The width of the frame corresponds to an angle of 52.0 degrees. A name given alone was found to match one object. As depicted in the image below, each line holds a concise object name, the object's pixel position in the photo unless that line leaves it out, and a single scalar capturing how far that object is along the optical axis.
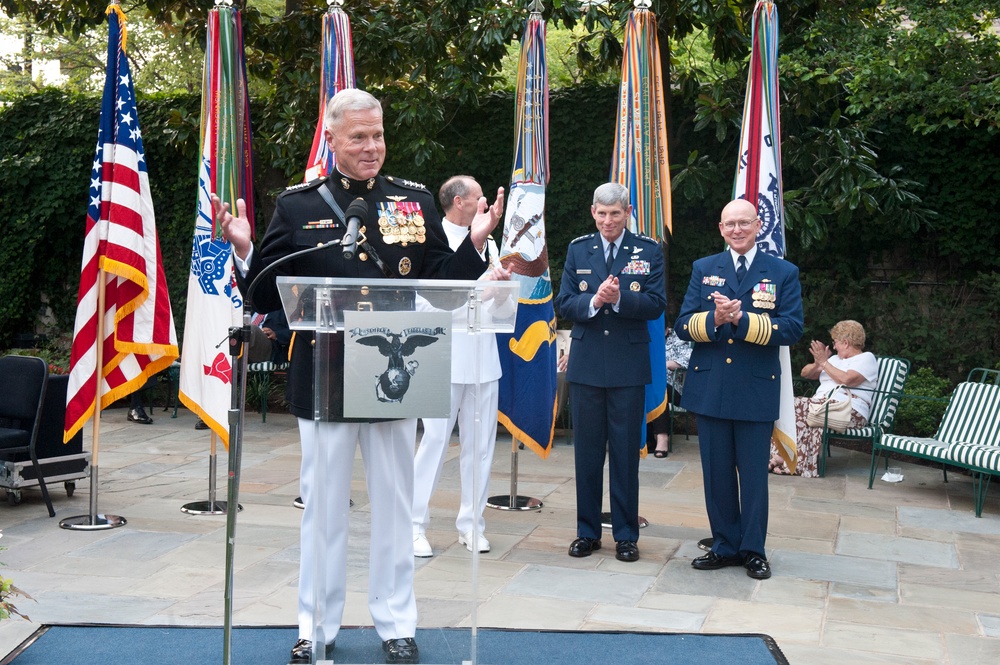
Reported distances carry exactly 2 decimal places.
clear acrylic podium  3.27
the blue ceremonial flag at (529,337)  6.16
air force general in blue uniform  5.31
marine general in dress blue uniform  3.51
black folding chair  6.32
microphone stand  3.08
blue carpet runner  3.79
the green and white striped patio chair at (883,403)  8.06
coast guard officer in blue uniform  5.15
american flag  6.19
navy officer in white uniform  5.30
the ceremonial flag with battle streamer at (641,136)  6.89
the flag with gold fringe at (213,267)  6.46
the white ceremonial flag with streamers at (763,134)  6.47
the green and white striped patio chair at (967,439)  6.89
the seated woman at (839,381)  8.09
